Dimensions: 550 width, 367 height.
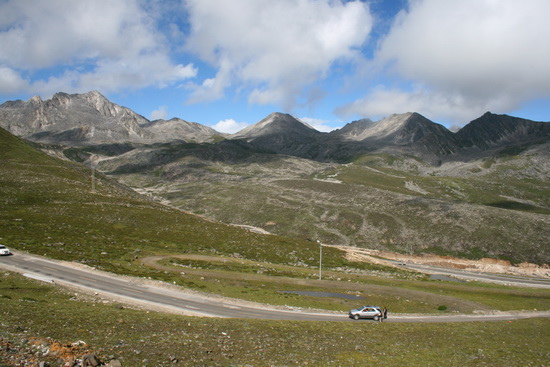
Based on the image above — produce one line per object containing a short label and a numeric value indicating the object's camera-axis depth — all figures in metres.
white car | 54.99
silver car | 43.78
